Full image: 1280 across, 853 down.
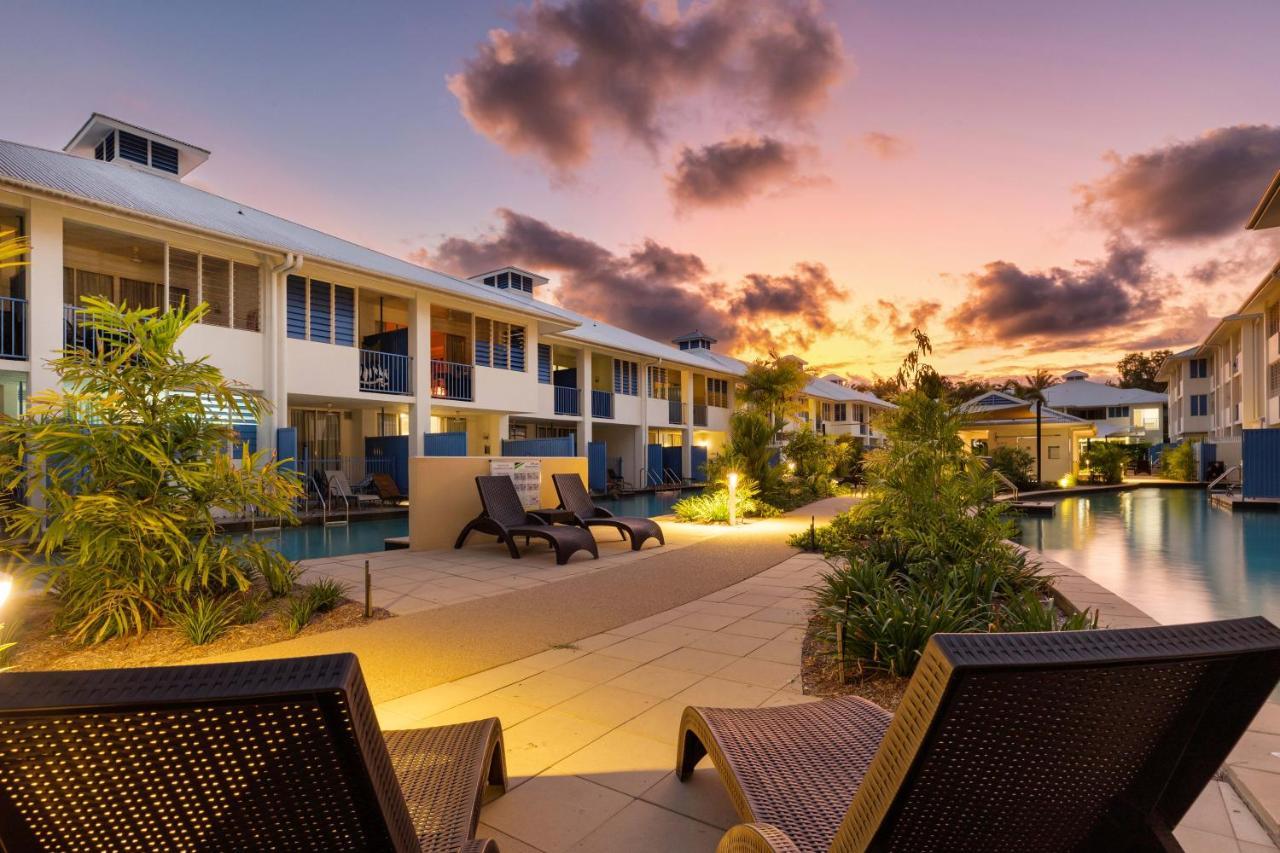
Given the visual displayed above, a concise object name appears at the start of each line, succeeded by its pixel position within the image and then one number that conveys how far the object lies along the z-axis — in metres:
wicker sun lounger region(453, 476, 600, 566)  7.59
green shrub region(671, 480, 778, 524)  11.92
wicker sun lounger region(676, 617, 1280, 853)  1.00
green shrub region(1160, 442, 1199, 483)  26.61
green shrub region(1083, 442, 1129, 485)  25.34
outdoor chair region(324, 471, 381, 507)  14.13
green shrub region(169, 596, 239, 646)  4.51
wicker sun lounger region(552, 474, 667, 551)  8.72
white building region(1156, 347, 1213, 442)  34.50
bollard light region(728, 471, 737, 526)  11.20
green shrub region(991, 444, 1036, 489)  21.83
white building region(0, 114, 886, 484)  10.20
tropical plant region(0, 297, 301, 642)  4.48
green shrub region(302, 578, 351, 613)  5.28
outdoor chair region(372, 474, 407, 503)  15.55
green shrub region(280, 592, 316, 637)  4.79
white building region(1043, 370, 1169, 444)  42.34
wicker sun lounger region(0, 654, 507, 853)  0.87
